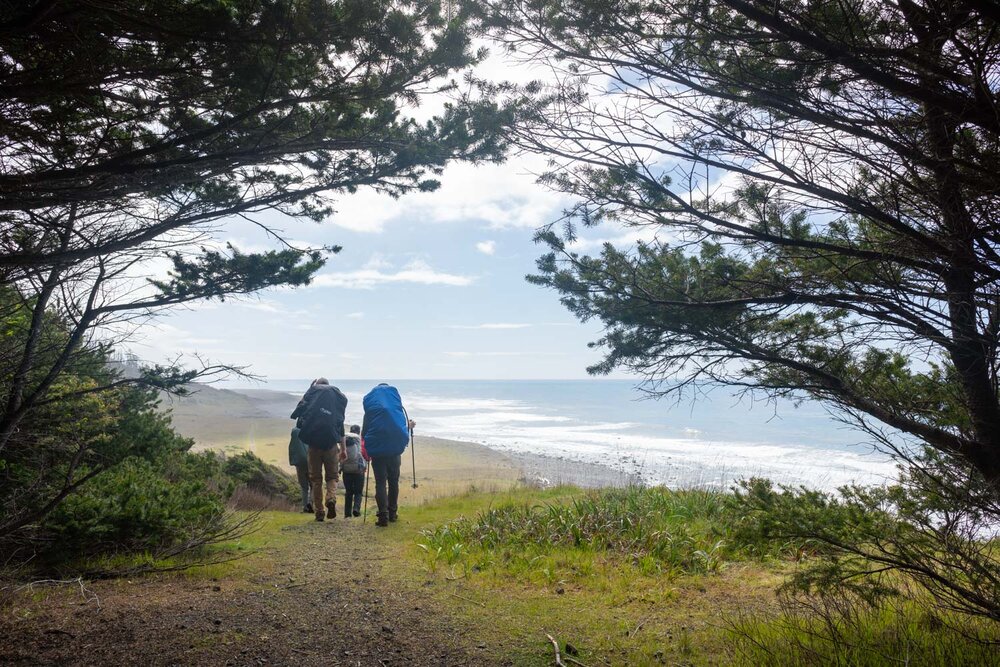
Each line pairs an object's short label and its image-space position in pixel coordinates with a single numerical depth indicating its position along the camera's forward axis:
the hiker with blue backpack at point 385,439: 7.22
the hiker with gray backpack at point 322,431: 7.37
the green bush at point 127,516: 4.83
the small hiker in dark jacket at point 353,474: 8.09
